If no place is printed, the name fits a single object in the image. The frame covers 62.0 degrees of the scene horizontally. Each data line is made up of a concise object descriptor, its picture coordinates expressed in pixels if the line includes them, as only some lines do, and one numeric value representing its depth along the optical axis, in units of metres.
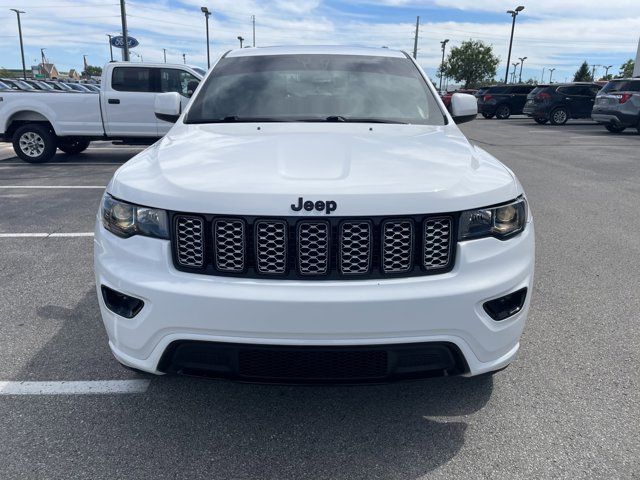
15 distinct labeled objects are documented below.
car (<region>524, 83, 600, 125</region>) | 22.78
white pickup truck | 10.56
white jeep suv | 2.05
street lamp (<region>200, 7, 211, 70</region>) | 41.16
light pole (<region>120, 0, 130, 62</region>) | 22.69
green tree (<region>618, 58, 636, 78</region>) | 84.54
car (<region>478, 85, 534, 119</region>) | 27.62
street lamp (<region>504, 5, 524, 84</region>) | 43.78
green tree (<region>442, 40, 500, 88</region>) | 63.38
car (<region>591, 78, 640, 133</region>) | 17.53
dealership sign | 24.01
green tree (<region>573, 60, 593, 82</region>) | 80.62
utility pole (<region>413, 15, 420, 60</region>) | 69.62
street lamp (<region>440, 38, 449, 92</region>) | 68.41
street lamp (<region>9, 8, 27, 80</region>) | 61.91
